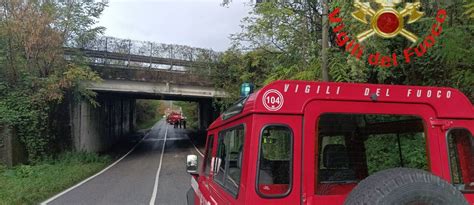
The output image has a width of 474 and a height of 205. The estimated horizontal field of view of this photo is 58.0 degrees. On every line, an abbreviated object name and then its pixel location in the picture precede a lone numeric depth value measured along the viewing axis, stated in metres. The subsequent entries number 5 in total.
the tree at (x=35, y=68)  19.05
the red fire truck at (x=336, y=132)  2.32
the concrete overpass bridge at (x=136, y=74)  24.56
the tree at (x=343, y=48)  5.13
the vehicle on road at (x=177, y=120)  65.60
